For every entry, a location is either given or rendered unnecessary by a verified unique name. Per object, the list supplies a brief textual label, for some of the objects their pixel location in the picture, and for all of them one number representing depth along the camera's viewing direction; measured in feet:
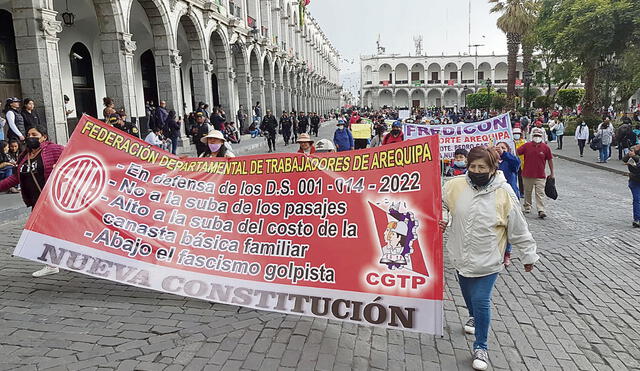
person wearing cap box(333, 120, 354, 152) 37.09
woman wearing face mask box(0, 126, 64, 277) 18.12
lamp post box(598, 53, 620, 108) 85.79
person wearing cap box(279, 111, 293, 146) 76.54
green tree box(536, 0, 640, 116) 65.21
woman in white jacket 11.19
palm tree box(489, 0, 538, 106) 116.57
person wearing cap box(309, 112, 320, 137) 104.31
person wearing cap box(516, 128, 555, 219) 27.63
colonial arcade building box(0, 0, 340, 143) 35.81
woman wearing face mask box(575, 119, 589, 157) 61.26
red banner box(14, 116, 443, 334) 11.89
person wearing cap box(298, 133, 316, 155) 23.50
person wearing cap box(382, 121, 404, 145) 33.04
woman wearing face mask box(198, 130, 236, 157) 20.03
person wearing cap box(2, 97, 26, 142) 30.84
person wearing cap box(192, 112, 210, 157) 38.78
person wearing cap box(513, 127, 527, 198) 29.96
